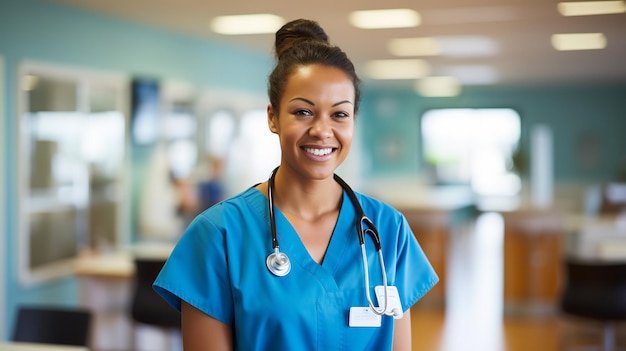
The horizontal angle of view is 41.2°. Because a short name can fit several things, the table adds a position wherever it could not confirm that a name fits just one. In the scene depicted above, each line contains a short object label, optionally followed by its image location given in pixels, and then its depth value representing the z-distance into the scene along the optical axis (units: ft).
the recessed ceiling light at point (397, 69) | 33.42
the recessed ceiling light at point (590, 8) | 18.16
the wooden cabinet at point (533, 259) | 25.67
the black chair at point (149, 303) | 16.07
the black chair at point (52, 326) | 10.82
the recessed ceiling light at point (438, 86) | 42.24
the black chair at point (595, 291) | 18.35
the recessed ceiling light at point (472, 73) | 35.99
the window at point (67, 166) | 18.51
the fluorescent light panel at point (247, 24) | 20.84
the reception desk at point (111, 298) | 17.81
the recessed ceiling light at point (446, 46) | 25.31
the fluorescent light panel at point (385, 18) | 19.63
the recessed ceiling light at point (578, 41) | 24.43
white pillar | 40.09
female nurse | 5.30
